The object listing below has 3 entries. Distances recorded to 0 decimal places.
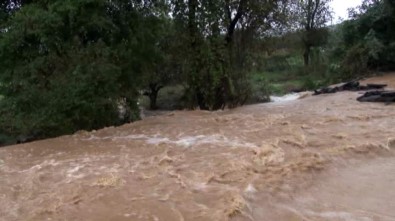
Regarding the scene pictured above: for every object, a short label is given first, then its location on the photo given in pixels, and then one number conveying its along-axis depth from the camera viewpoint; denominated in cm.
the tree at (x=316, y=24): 3334
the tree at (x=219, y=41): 1537
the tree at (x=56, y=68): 1106
